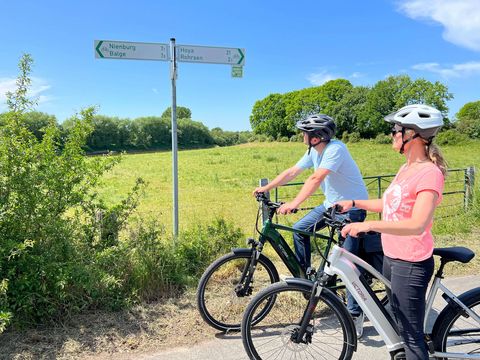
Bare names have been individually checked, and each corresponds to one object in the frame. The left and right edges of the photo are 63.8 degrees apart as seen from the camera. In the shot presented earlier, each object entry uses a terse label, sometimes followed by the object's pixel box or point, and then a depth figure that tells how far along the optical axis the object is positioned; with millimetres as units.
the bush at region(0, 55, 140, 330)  3361
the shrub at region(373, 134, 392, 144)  53731
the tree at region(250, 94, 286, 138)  84169
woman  2152
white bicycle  2545
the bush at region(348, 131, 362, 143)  58688
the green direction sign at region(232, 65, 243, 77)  4590
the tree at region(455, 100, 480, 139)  49594
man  3312
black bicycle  3469
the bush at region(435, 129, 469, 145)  48156
